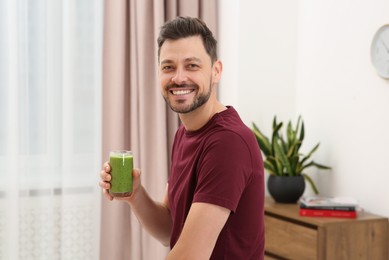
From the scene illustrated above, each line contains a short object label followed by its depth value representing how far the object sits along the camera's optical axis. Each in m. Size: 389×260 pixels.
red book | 2.84
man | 1.49
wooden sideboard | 2.74
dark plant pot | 3.19
